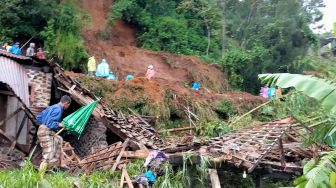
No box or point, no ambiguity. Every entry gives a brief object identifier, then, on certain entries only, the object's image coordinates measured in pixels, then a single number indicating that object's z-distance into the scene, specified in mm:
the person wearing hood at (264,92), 23250
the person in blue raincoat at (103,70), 20109
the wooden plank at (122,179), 11127
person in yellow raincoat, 20000
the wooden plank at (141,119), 15960
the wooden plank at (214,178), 10812
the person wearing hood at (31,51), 16981
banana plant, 6941
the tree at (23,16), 20014
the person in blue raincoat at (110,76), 19814
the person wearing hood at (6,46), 18055
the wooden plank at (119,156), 11987
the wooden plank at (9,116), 13315
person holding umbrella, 11766
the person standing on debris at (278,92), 19797
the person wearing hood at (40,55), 15583
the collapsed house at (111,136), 11195
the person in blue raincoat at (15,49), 17412
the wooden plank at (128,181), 11120
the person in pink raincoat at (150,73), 21262
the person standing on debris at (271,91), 21756
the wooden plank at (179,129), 16067
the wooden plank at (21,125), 13775
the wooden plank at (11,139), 12891
